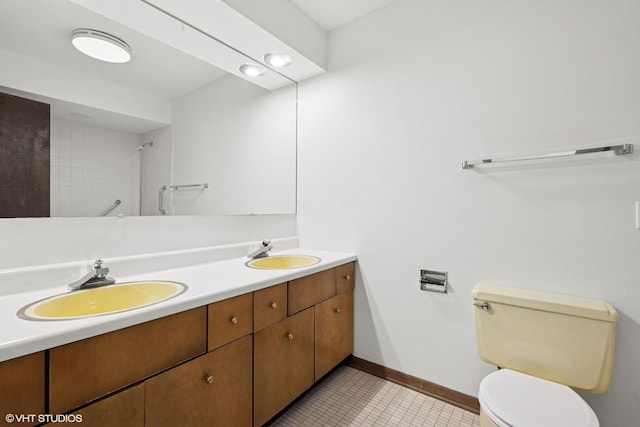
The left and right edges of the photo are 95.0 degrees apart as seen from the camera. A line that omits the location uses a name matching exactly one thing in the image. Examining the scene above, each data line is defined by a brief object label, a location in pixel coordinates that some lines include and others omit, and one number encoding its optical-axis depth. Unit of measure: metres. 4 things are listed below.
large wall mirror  1.21
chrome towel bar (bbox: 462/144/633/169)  1.25
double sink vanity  0.77
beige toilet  1.04
